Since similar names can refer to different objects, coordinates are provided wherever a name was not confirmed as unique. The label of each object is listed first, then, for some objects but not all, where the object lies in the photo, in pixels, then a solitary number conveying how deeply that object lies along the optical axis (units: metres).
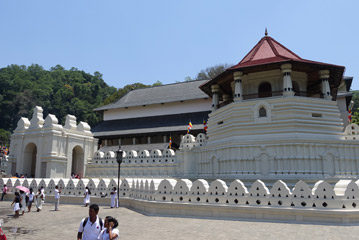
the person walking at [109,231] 5.33
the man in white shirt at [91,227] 5.48
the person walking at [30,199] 15.77
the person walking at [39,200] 15.75
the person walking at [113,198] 16.34
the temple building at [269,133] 19.67
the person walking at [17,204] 13.69
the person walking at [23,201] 14.61
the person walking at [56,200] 15.58
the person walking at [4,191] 21.15
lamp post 17.81
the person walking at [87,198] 17.36
